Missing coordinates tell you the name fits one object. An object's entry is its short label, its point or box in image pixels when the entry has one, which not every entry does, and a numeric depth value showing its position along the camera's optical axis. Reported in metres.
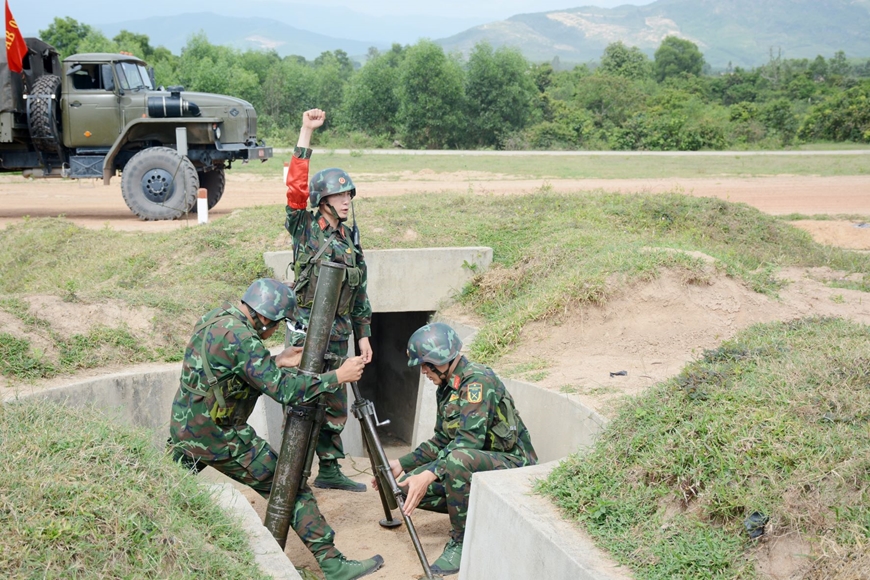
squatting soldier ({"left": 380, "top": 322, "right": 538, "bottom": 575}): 5.31
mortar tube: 5.08
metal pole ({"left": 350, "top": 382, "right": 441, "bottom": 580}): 5.24
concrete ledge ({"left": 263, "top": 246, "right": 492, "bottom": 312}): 9.39
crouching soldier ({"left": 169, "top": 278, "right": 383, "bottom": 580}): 4.86
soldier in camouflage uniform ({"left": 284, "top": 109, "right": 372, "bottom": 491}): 6.06
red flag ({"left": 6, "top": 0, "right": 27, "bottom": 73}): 13.65
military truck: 13.84
